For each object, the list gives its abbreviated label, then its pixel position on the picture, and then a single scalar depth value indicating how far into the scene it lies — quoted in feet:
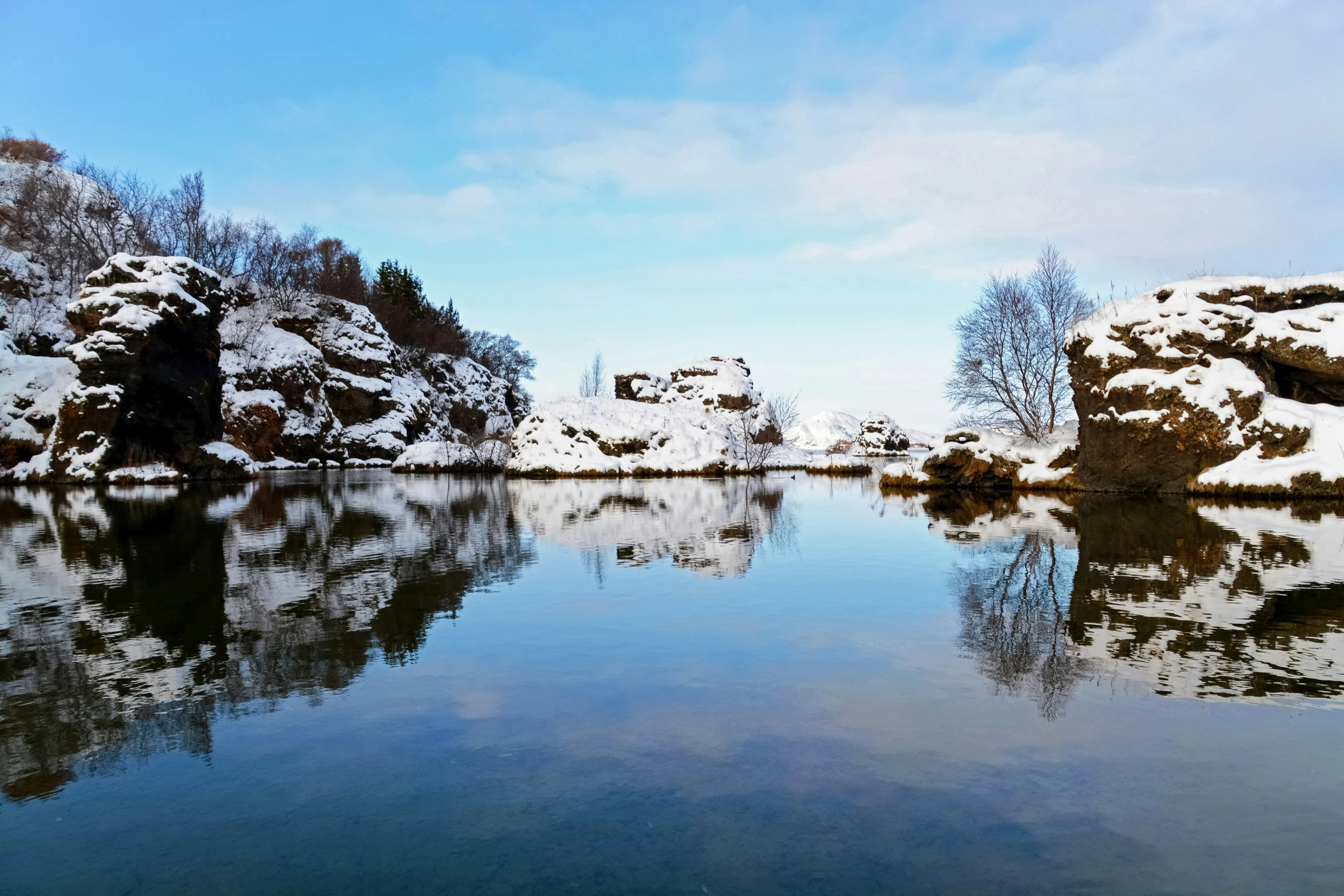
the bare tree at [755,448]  146.20
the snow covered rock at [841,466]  146.61
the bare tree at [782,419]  201.05
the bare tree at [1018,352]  108.58
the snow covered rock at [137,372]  103.40
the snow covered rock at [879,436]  262.47
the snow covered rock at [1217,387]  69.77
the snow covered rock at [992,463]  90.07
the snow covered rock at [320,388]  178.70
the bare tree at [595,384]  282.15
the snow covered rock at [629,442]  128.26
